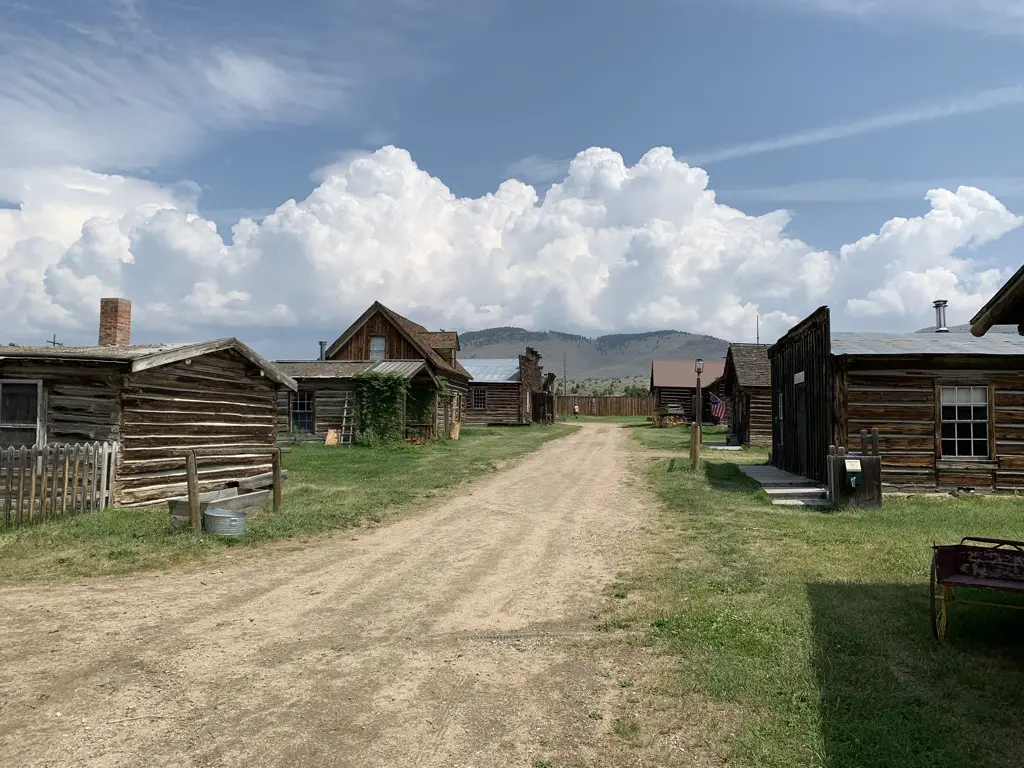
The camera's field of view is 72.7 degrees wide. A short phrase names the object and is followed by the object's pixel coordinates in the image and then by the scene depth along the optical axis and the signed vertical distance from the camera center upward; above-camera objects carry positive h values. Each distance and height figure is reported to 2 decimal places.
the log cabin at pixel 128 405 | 13.51 +0.05
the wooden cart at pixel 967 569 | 6.30 -1.41
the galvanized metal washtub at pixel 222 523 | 11.08 -1.81
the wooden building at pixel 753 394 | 31.53 +1.14
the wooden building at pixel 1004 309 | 6.77 +1.17
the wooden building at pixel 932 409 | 15.55 +0.29
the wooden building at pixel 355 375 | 30.84 +1.48
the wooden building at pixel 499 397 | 51.34 +1.24
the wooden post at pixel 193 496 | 11.17 -1.42
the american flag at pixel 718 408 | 49.53 +0.70
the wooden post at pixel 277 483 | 13.23 -1.41
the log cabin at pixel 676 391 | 55.97 +2.14
